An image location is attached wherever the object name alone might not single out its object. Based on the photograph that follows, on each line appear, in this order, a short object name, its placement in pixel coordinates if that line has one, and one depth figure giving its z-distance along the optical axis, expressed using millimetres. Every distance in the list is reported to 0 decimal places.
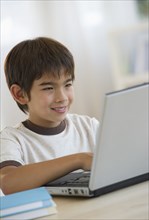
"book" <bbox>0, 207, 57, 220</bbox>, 1012
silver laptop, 1004
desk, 975
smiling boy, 1396
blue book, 1020
